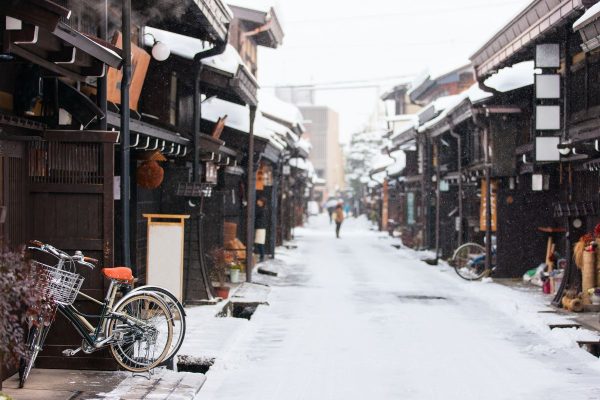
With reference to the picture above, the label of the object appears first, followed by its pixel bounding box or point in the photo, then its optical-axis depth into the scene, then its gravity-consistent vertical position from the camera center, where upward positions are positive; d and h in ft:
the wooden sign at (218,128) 61.05 +5.91
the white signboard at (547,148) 60.29 +4.47
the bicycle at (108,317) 28.14 -3.70
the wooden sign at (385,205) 198.18 +1.47
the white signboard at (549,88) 60.08 +8.62
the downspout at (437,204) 98.94 +0.91
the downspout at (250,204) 67.56 +0.55
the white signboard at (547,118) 59.93 +6.51
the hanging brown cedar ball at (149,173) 48.01 +2.07
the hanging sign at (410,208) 149.71 +0.63
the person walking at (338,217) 164.86 -1.11
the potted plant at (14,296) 22.29 -2.34
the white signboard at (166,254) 47.78 -2.41
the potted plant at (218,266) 58.23 -3.78
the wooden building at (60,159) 29.19 +1.82
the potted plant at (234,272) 70.49 -4.98
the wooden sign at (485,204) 78.84 +0.74
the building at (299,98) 385.29 +58.74
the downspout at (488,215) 77.05 -0.32
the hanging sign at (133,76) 39.88 +6.57
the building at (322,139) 448.24 +37.25
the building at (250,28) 90.79 +20.46
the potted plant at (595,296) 51.49 -5.04
